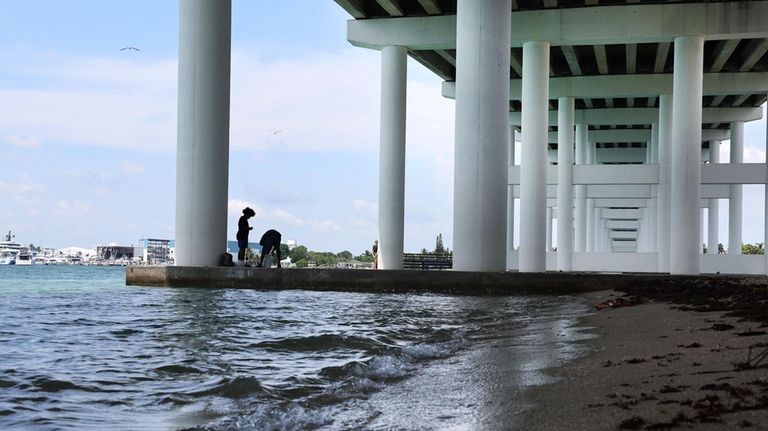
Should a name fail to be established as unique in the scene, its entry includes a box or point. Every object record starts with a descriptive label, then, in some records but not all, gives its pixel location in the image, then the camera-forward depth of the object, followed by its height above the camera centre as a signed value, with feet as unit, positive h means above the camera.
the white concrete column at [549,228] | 203.92 +6.77
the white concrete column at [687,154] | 95.66 +11.39
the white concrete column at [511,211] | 160.56 +8.48
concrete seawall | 61.98 -1.82
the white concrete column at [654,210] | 148.56 +8.28
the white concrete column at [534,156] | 103.86 +12.15
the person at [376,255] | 108.02 -0.05
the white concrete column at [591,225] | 198.50 +7.61
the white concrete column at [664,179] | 118.32 +10.82
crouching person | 72.08 +0.95
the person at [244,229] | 72.08 +2.00
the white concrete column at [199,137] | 69.21 +9.19
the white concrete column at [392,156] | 107.76 +12.29
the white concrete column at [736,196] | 155.63 +11.15
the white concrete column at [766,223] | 109.50 +4.72
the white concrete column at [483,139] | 67.82 +9.10
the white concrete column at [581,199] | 154.35 +10.33
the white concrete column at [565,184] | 127.85 +10.61
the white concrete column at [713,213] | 186.39 +9.78
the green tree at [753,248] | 380.21 +5.18
